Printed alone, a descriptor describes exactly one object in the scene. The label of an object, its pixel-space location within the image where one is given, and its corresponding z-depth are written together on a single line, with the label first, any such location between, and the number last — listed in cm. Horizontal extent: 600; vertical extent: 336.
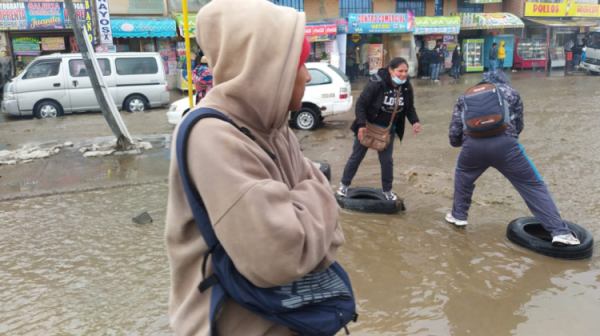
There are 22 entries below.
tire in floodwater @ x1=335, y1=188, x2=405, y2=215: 534
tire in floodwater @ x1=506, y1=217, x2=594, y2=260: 414
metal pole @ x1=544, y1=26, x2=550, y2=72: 2638
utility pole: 740
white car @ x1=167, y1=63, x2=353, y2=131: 1071
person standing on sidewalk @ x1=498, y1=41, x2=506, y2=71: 2464
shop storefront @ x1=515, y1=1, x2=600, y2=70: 2645
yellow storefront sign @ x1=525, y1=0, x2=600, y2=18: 2742
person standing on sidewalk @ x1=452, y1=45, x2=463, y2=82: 2189
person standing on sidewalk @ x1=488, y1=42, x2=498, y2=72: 2416
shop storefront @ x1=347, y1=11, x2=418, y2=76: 2211
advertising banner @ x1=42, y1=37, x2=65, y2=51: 1731
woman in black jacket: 537
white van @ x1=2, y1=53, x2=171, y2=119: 1316
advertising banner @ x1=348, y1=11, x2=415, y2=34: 2186
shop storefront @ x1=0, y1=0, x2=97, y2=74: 1638
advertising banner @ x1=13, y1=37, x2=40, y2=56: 1705
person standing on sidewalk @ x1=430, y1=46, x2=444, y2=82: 2188
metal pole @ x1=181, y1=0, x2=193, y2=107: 605
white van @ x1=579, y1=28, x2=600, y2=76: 2205
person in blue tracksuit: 426
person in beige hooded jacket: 115
